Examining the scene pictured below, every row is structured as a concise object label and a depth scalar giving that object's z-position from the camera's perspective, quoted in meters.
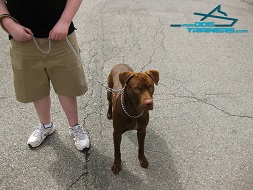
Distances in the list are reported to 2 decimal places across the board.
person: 2.16
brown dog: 2.21
